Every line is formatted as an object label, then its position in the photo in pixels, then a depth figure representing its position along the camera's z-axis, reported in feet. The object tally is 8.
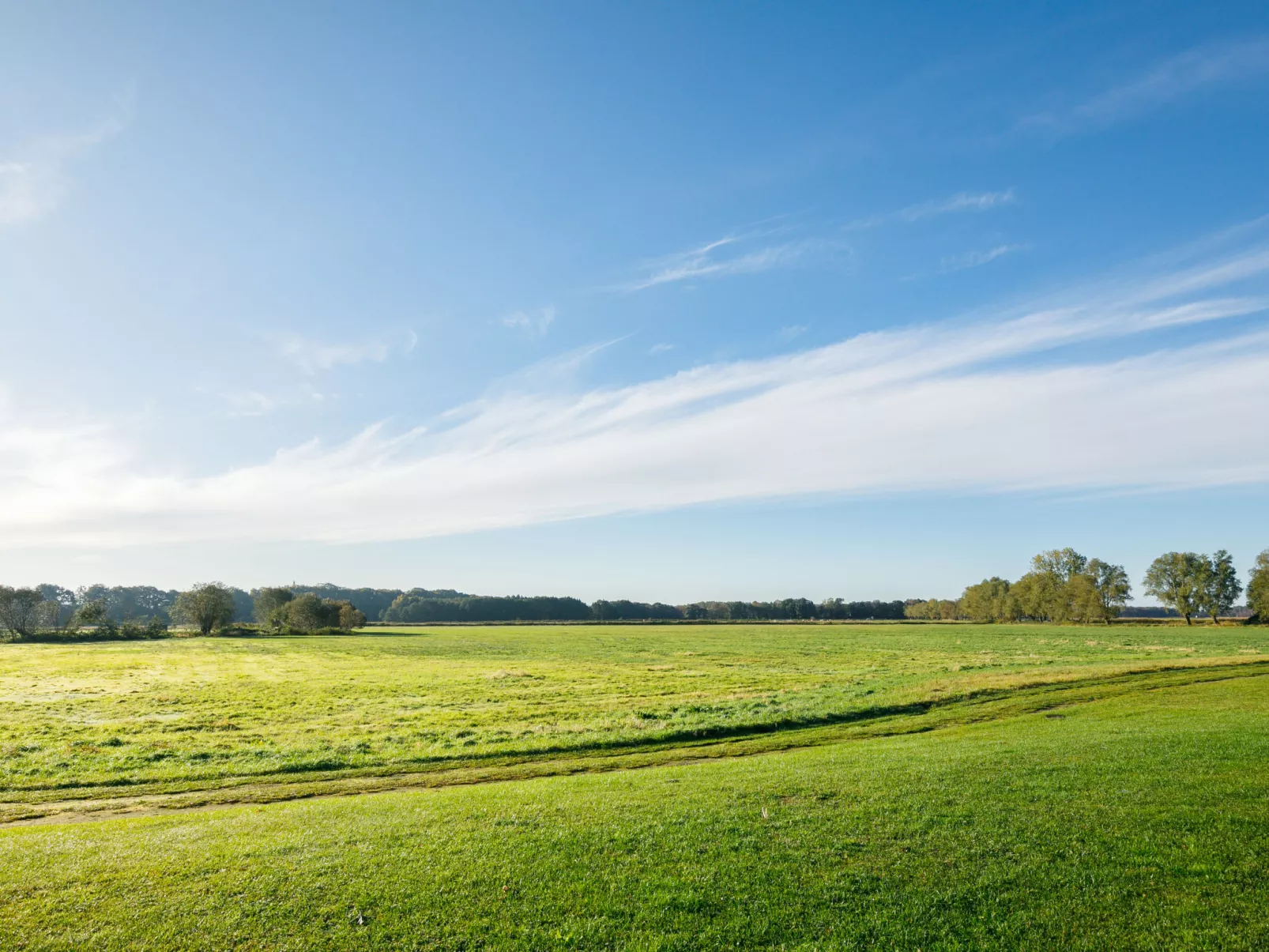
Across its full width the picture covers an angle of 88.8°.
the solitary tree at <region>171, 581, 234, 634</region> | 481.46
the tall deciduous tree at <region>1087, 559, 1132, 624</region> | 507.71
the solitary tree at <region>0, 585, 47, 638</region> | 410.72
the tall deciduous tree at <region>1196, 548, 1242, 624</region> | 474.49
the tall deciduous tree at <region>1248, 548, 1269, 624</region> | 420.77
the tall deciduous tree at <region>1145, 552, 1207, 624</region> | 483.10
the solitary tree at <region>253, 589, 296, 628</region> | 528.63
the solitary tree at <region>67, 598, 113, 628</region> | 445.78
